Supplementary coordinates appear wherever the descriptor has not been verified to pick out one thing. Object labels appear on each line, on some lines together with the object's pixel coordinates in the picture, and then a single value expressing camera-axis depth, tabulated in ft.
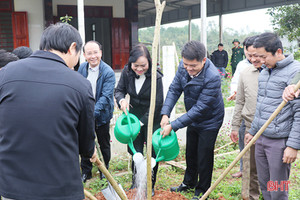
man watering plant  8.93
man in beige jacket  10.16
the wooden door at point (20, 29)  25.70
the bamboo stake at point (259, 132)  6.80
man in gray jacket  7.54
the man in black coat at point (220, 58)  34.63
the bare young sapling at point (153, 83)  7.29
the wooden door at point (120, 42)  32.73
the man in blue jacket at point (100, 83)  11.00
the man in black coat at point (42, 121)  4.95
